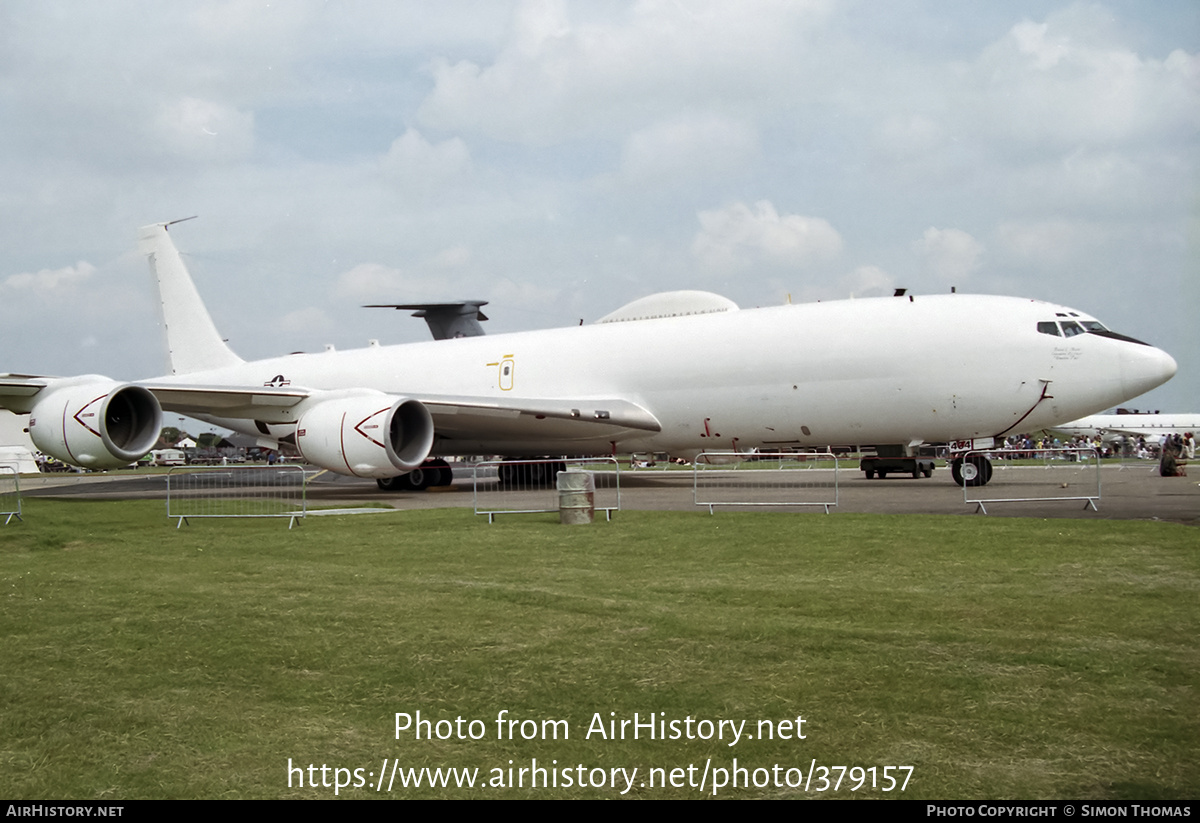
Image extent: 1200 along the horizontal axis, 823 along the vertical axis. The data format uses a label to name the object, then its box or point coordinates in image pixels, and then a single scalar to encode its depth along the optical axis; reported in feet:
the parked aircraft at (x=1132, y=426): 188.44
